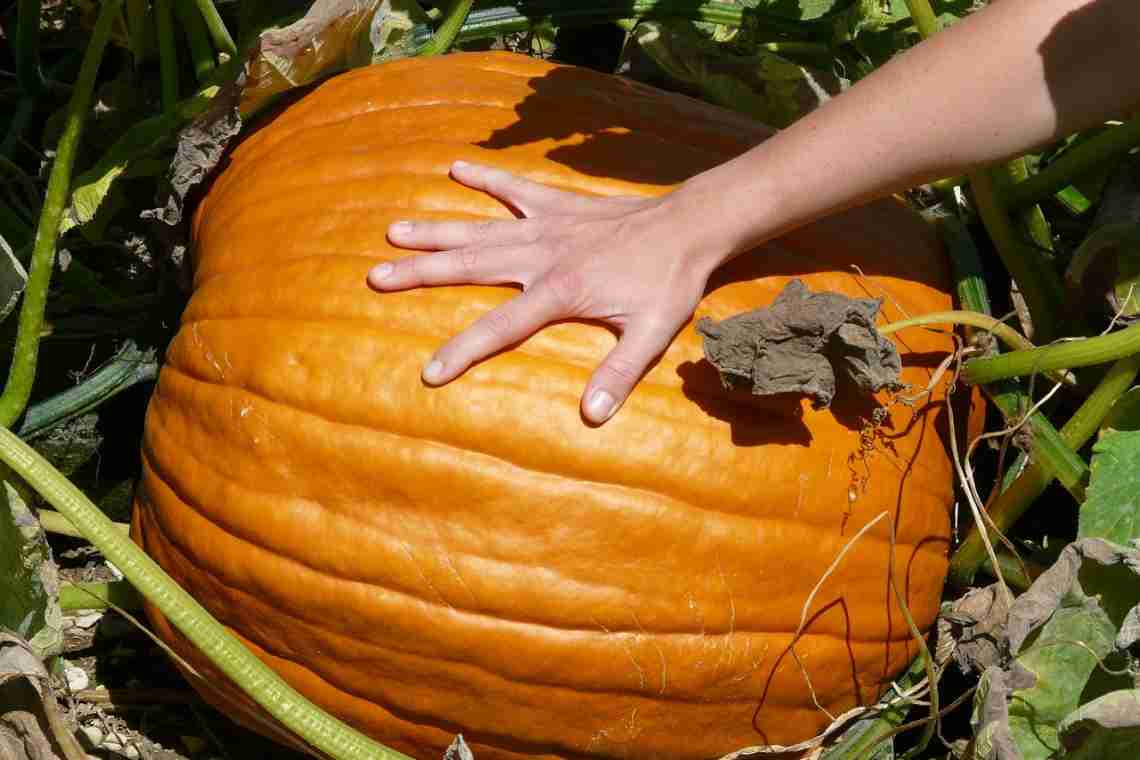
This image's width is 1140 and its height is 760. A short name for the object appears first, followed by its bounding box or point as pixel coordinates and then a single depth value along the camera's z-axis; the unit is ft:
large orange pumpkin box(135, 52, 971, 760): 5.11
